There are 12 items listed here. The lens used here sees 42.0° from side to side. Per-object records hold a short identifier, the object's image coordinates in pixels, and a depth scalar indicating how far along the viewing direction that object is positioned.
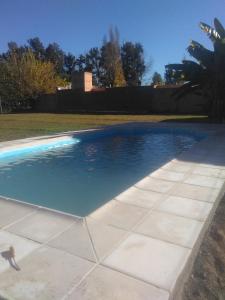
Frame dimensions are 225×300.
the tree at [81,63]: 60.87
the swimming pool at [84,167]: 5.86
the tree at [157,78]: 56.67
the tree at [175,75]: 16.65
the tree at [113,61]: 44.41
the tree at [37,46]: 64.25
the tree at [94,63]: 57.13
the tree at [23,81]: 32.37
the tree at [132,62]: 52.44
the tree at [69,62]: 64.25
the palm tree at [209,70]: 15.25
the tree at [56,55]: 62.19
